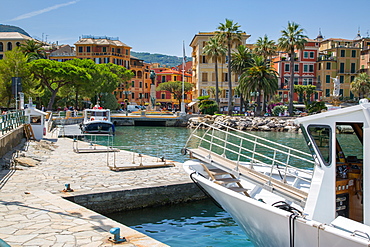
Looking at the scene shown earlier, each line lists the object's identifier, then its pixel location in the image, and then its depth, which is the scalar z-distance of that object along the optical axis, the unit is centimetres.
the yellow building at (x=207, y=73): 7850
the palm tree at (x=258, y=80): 5806
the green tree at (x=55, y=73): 5709
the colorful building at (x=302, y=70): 8206
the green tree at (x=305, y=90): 7881
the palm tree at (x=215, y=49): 6500
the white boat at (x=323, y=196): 703
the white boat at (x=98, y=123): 4055
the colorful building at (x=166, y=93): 10812
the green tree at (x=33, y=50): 6978
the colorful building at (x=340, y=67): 8231
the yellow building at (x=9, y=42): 9375
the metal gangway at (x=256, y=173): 854
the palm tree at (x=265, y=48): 6656
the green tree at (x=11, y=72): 5094
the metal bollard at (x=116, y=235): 743
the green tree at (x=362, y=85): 7319
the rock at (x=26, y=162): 1602
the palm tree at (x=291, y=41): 5838
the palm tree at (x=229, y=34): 6147
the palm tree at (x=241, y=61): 6512
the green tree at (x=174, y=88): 9212
